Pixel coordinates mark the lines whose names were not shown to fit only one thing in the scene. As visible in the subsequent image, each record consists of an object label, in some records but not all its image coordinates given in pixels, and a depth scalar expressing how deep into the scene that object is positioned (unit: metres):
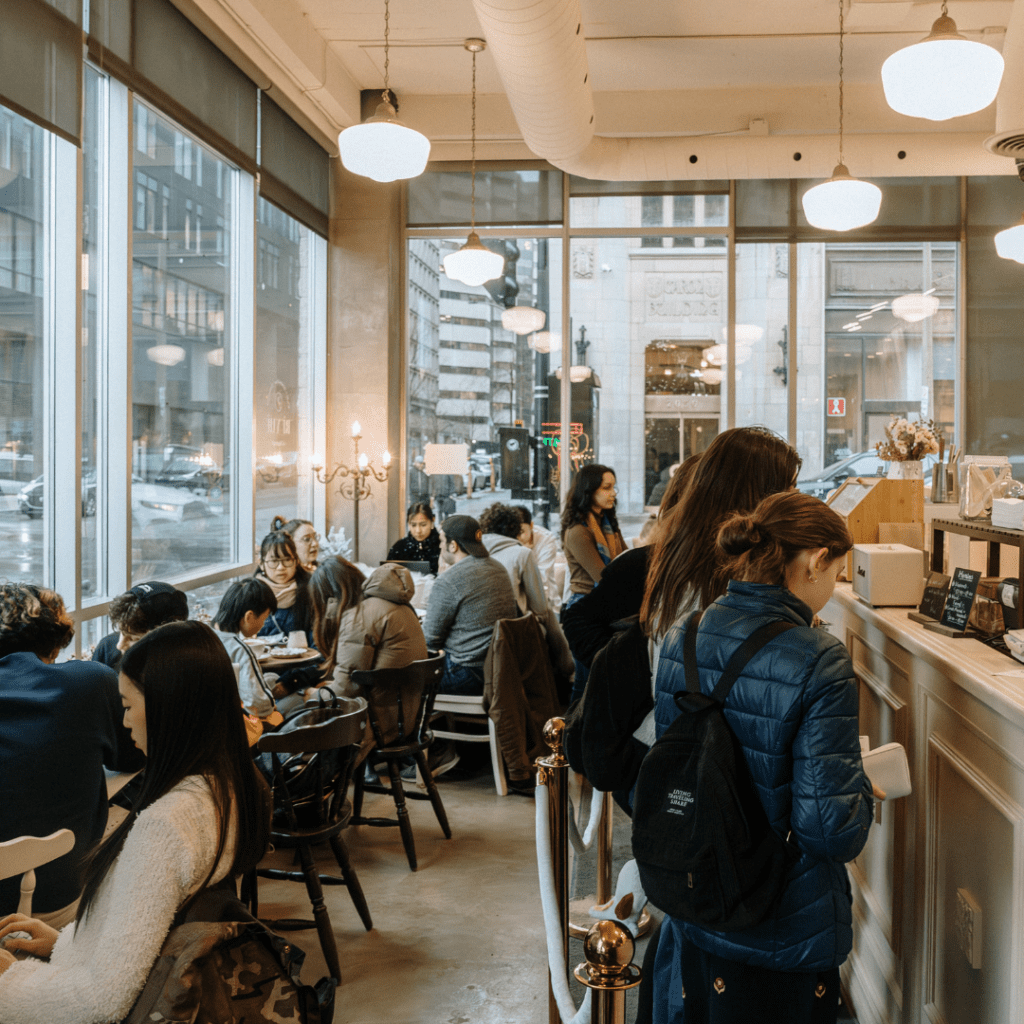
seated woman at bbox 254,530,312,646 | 4.59
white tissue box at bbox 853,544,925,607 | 2.46
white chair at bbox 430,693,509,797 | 4.46
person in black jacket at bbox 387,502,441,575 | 6.74
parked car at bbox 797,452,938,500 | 7.26
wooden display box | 2.93
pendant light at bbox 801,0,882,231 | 4.53
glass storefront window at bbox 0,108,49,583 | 3.58
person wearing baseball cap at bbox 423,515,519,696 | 4.57
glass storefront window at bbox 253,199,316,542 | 6.13
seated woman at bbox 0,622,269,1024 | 1.44
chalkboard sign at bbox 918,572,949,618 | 2.22
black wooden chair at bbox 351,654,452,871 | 3.67
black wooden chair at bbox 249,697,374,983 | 2.79
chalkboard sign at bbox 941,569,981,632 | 2.07
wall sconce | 7.19
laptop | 6.62
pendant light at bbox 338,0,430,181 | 3.83
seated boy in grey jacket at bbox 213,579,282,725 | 3.70
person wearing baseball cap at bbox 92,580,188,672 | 2.94
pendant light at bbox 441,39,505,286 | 5.57
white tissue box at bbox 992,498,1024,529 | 2.06
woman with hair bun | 1.48
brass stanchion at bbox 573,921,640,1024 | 1.19
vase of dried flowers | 3.18
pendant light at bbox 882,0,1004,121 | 2.96
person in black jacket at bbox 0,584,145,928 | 2.05
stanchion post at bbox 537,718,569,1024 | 1.99
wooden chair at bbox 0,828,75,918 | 1.72
